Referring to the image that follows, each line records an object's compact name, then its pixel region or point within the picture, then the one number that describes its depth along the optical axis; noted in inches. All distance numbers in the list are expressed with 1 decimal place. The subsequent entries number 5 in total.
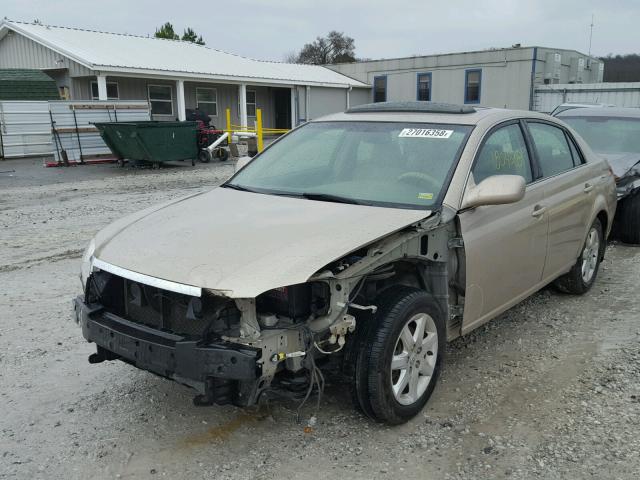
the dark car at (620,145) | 288.2
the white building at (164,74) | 869.8
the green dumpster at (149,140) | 628.4
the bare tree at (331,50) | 2743.6
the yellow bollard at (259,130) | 801.7
